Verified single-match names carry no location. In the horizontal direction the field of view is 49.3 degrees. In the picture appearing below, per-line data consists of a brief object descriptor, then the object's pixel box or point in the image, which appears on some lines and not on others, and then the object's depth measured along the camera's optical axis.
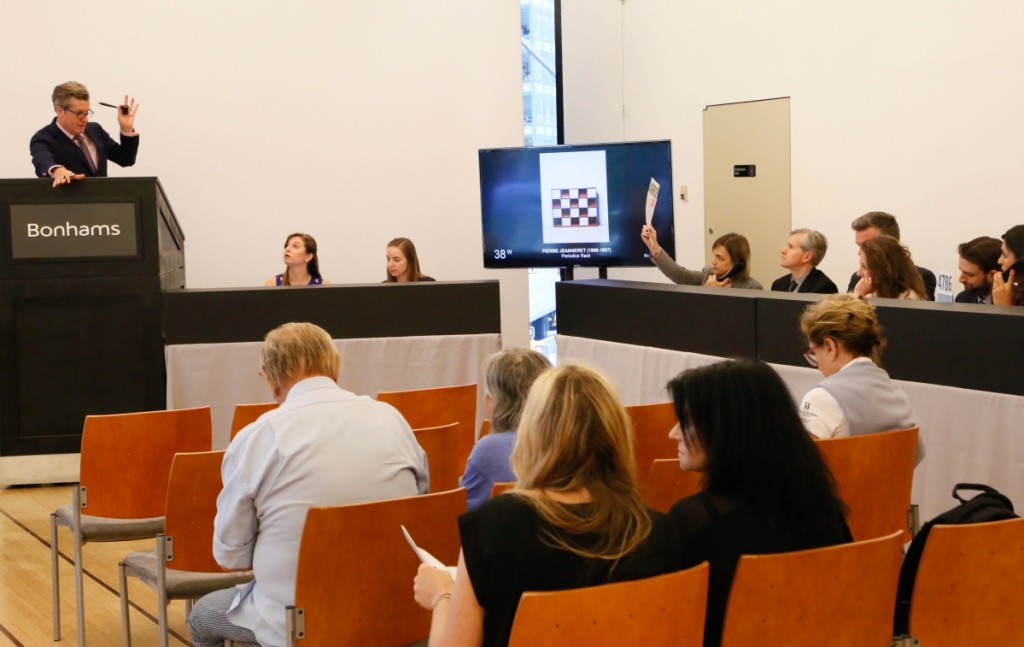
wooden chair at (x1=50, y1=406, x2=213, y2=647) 3.72
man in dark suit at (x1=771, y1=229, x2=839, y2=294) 5.56
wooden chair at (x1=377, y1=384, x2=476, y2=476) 4.34
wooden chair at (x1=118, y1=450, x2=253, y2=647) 3.13
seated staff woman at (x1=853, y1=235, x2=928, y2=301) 4.60
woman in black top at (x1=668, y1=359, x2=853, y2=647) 2.12
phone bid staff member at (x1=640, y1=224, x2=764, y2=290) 6.00
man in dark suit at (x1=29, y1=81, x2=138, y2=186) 6.18
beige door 8.18
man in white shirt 2.69
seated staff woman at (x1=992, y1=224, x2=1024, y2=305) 4.66
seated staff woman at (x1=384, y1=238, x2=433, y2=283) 6.92
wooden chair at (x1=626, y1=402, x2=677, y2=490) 3.72
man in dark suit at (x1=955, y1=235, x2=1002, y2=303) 5.19
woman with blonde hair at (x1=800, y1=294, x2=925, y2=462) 3.18
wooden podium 5.86
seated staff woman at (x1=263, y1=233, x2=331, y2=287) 6.86
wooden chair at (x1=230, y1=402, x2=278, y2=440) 3.95
